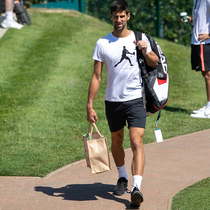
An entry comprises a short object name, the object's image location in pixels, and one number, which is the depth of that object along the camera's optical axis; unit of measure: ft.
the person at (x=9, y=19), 87.51
